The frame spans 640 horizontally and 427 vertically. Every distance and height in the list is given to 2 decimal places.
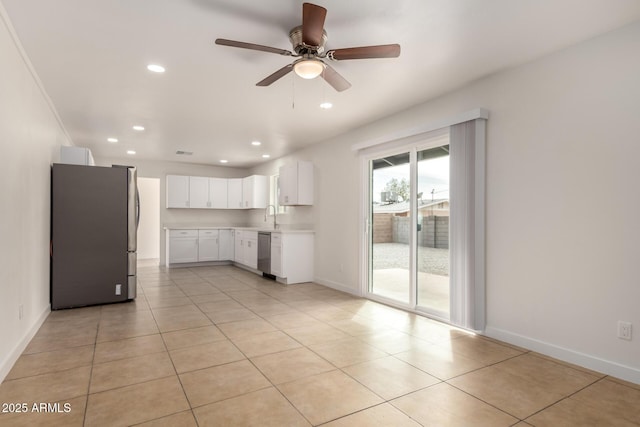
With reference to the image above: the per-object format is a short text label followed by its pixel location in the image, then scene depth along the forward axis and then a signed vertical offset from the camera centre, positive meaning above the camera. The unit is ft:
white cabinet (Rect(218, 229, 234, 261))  27.63 -2.30
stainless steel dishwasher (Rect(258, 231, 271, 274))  21.17 -2.24
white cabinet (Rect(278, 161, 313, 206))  20.43 +2.01
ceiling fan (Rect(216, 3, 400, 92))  6.79 +3.74
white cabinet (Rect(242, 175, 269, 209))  27.07 +2.03
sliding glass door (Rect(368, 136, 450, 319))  13.08 -0.46
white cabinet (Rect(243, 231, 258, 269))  23.18 -2.25
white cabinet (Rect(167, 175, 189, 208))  26.84 +2.00
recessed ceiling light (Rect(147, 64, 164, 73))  10.44 +4.60
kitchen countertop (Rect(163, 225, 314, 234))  25.98 -0.84
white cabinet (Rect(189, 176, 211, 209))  27.63 +1.99
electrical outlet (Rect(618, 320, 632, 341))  8.08 -2.68
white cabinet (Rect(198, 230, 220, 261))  26.81 -2.28
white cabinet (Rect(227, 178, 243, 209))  29.12 +1.93
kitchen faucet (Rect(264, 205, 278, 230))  25.38 +0.29
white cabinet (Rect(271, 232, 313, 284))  19.69 -2.35
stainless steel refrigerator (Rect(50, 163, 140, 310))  13.89 -0.80
